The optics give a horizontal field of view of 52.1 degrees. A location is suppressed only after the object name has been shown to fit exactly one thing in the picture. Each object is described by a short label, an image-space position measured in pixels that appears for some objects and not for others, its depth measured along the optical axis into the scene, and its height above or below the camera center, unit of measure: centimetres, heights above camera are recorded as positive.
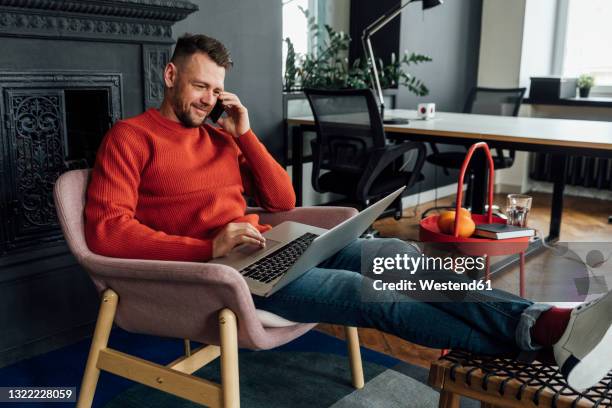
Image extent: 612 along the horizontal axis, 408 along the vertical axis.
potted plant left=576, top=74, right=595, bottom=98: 486 +7
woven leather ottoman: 111 -53
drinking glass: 175 -33
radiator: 488 -62
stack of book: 158 -35
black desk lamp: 353 +32
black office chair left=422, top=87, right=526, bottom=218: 400 -12
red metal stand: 151 -37
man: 120 -36
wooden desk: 280 -21
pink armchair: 136 -51
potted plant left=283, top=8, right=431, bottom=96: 379 +10
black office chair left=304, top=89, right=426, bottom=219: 309 -31
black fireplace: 200 -11
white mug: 370 -13
